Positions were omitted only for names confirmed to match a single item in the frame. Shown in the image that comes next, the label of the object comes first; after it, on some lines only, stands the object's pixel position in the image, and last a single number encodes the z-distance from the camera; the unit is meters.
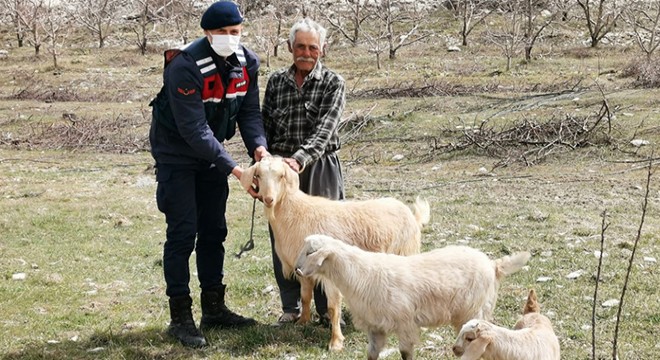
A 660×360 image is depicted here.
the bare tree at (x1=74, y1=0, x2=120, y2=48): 54.61
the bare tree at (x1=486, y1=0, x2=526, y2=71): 37.20
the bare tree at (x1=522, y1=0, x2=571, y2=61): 49.93
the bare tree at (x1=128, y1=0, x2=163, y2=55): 58.24
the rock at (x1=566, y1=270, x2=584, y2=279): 7.67
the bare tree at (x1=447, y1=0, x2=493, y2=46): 49.34
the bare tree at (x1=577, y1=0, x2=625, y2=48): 42.91
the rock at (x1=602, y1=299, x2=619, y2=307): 6.66
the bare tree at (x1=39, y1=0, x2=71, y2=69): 40.94
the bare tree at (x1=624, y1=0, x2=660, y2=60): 44.08
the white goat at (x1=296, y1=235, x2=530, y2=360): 5.09
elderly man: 6.02
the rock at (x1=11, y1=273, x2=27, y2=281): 8.71
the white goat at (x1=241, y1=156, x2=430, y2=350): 5.91
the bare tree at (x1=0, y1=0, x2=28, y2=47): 51.50
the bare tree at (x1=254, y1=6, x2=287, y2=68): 43.41
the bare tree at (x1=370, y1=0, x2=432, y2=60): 49.62
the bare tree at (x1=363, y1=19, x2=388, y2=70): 37.21
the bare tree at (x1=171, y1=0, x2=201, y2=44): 57.16
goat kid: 4.27
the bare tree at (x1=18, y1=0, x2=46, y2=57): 46.28
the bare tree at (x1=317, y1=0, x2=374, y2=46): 49.28
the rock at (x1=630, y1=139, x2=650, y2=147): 15.55
